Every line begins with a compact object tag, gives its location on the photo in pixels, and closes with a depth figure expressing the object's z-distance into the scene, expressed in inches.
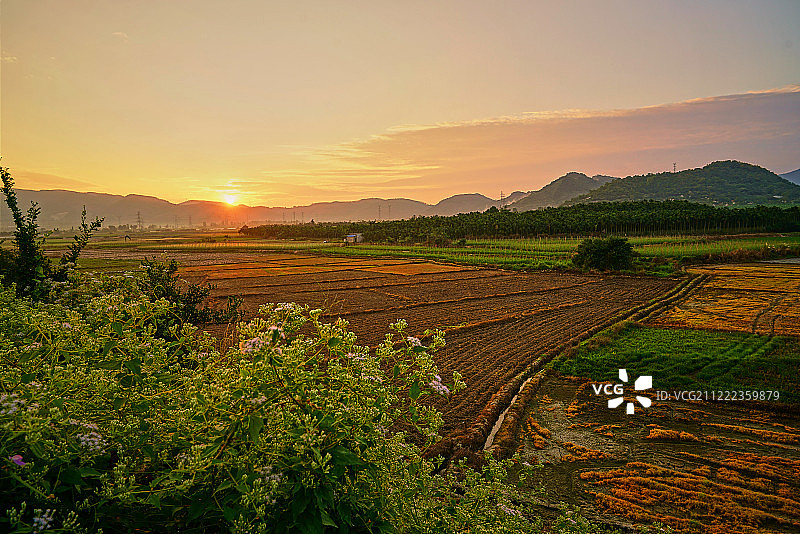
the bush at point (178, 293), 370.9
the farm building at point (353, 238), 4128.9
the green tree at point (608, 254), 1740.9
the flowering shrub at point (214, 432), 73.7
